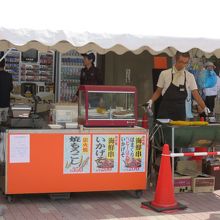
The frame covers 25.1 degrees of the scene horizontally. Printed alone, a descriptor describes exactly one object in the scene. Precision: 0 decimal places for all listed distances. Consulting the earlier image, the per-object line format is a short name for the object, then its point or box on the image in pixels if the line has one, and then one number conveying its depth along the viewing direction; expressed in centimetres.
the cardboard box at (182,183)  701
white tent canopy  571
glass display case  642
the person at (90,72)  853
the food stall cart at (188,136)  665
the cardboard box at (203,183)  709
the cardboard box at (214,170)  742
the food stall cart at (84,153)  610
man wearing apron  751
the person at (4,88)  927
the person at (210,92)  1205
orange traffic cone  610
